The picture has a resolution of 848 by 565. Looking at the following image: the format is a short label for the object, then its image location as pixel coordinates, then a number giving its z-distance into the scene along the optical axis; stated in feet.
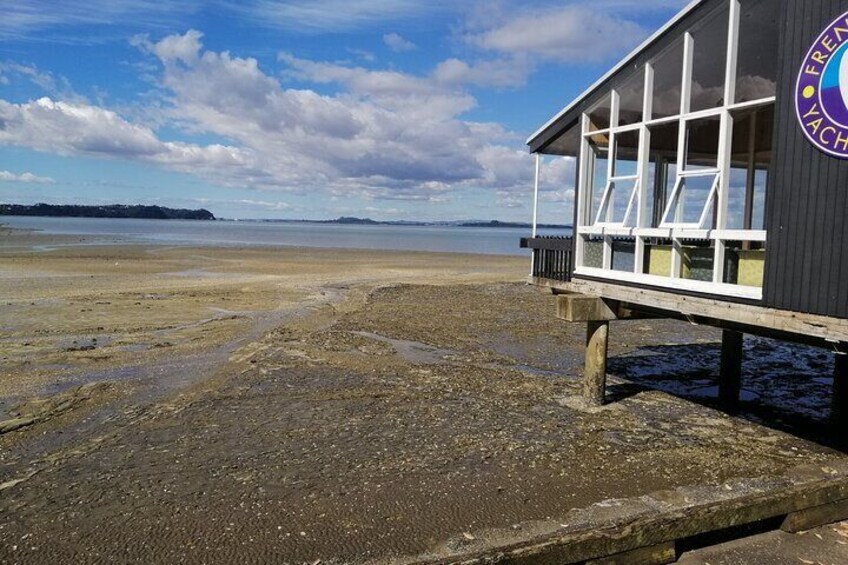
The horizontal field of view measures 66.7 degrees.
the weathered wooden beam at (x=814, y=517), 20.57
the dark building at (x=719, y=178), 22.02
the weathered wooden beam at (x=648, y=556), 17.57
